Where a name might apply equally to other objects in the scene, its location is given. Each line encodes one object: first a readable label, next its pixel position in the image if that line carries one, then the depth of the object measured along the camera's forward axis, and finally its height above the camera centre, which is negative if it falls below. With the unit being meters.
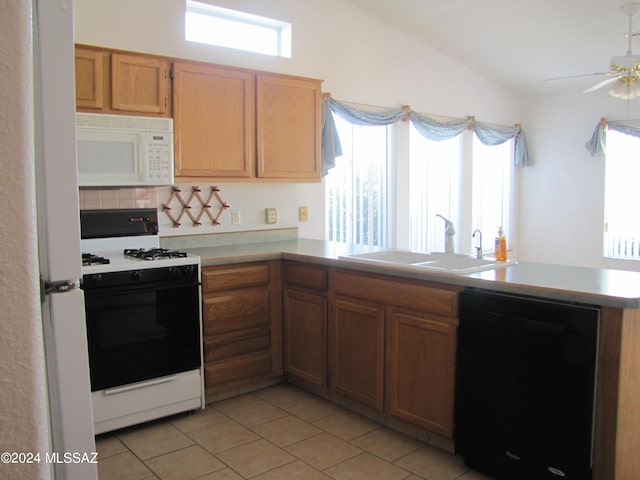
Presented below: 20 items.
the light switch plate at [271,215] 4.09 -0.12
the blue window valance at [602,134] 5.47 +0.69
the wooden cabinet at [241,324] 3.16 -0.76
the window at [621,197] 5.53 +0.04
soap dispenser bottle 3.04 -0.27
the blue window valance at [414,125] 4.27 +0.71
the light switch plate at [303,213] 4.32 -0.11
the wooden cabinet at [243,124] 3.30 +0.49
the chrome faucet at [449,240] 3.10 -0.23
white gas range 2.67 -0.67
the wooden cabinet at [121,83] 2.94 +0.65
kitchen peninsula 1.93 -0.53
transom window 3.78 +1.24
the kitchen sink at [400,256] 3.21 -0.34
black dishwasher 1.99 -0.74
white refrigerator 0.66 -0.05
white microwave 2.89 +0.27
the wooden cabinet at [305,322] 3.20 -0.75
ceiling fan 3.84 +0.94
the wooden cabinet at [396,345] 2.50 -0.74
